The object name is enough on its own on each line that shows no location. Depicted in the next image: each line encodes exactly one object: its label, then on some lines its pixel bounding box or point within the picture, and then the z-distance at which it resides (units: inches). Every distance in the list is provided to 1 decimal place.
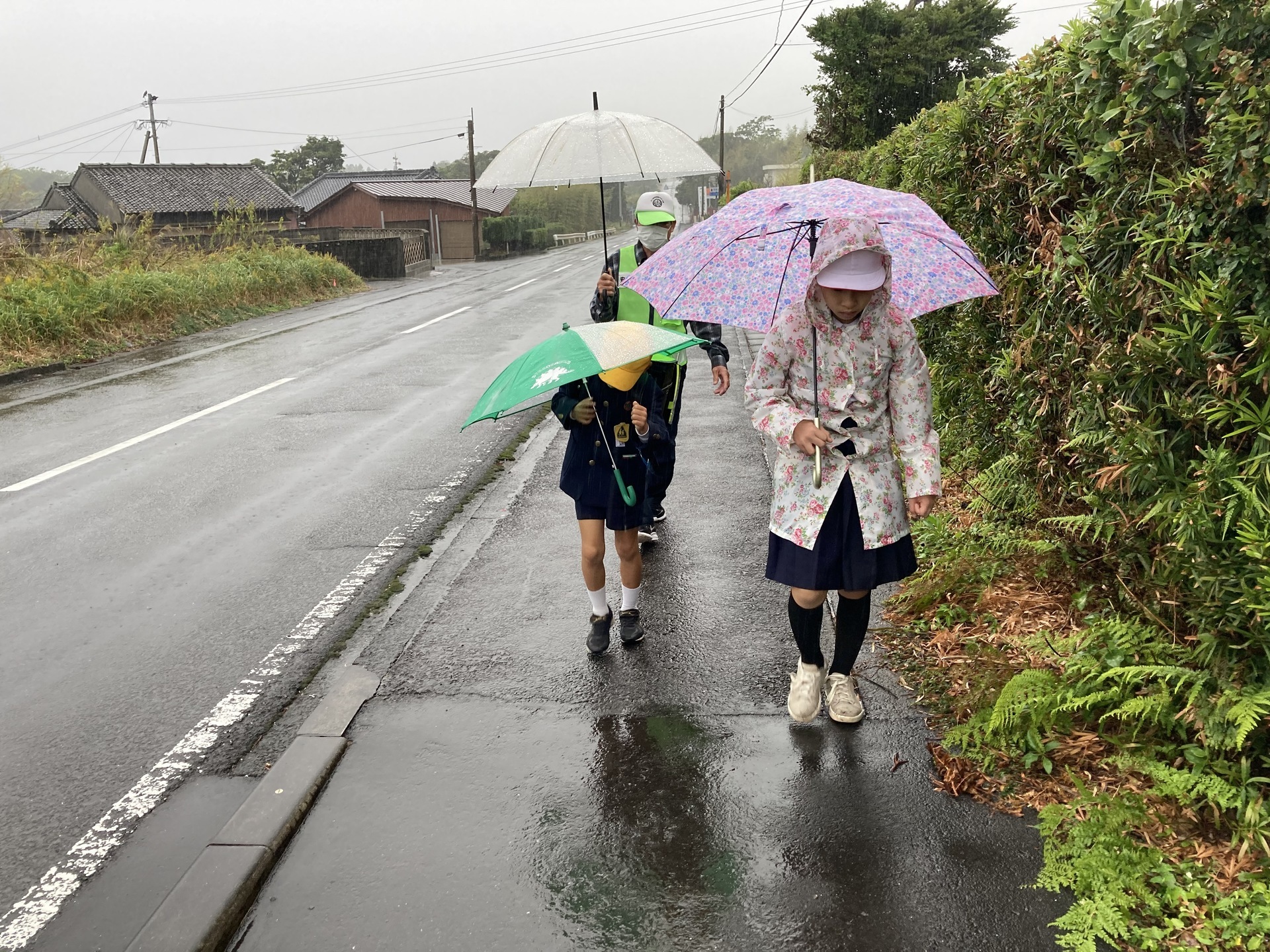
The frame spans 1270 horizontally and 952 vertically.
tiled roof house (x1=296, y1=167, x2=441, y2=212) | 2319.1
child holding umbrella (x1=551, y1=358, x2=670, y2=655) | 161.6
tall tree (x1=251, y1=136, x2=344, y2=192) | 2967.5
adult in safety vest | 192.9
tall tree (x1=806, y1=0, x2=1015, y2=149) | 855.1
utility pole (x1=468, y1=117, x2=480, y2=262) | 1955.0
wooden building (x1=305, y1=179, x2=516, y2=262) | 2139.5
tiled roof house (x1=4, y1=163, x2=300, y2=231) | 1621.6
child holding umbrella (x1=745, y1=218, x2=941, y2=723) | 129.6
